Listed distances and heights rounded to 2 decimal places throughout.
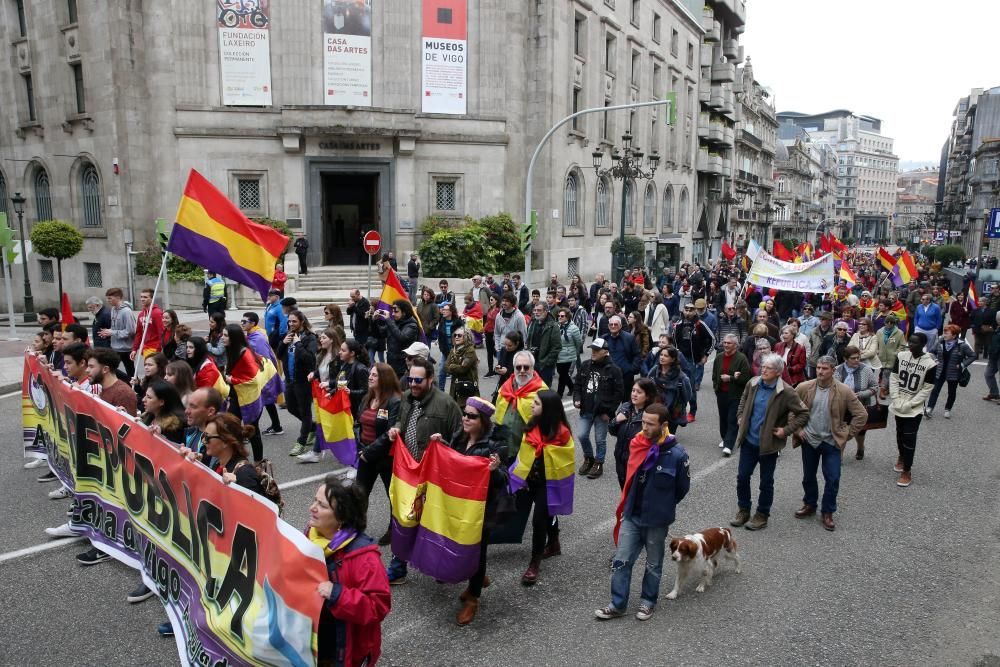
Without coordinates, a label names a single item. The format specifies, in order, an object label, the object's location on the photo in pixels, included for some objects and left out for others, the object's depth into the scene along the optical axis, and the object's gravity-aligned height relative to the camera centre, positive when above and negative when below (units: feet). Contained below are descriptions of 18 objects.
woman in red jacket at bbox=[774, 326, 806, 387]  33.01 -5.60
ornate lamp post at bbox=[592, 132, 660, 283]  87.51 +6.79
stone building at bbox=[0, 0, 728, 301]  89.04 +13.78
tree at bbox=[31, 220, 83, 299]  77.97 -1.77
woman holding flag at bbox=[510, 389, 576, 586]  19.15 -6.14
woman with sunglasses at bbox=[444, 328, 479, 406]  28.95 -5.44
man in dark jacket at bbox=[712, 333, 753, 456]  30.12 -6.09
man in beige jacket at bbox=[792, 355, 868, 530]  23.11 -6.06
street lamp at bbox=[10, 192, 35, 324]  74.43 -7.27
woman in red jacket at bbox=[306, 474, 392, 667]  11.73 -5.68
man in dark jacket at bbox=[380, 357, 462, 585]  18.99 -4.88
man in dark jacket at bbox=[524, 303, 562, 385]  34.91 -5.38
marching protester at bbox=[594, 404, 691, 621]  17.15 -6.35
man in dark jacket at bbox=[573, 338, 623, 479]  26.94 -6.17
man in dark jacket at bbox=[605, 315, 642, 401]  32.55 -5.42
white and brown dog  18.43 -8.16
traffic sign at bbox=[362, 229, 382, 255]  68.95 -1.69
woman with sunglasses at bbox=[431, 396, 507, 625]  17.08 -5.26
